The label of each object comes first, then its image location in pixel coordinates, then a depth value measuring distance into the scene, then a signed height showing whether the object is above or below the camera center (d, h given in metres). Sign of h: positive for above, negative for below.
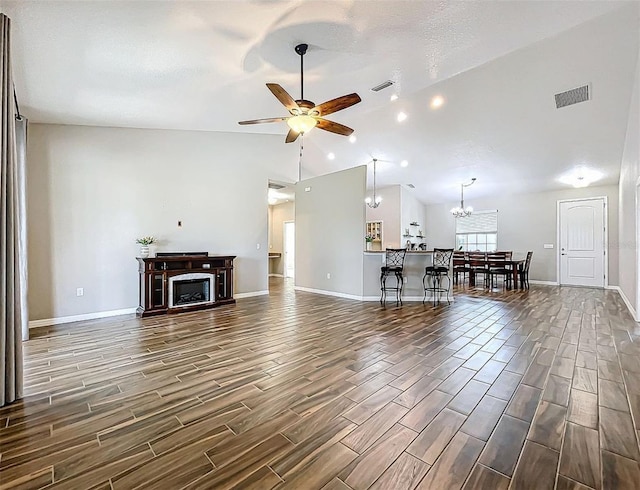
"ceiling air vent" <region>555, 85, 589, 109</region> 5.10 +2.52
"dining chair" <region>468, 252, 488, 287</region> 8.44 -0.59
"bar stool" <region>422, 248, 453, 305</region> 6.14 -0.62
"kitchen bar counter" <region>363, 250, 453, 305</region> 6.49 -0.69
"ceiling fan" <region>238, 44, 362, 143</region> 3.16 +1.49
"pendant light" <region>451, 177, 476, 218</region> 9.61 +1.03
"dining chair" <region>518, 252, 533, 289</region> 8.27 -0.86
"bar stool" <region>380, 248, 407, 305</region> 6.16 -0.57
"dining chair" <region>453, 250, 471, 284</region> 8.93 -0.63
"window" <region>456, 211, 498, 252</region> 10.24 +0.34
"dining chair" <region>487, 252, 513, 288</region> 8.07 -0.64
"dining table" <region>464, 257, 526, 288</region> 7.96 -0.65
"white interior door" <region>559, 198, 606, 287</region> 8.32 -0.03
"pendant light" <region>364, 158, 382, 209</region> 8.99 +1.46
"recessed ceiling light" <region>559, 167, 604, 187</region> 7.64 +1.70
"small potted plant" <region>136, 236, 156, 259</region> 5.30 -0.02
